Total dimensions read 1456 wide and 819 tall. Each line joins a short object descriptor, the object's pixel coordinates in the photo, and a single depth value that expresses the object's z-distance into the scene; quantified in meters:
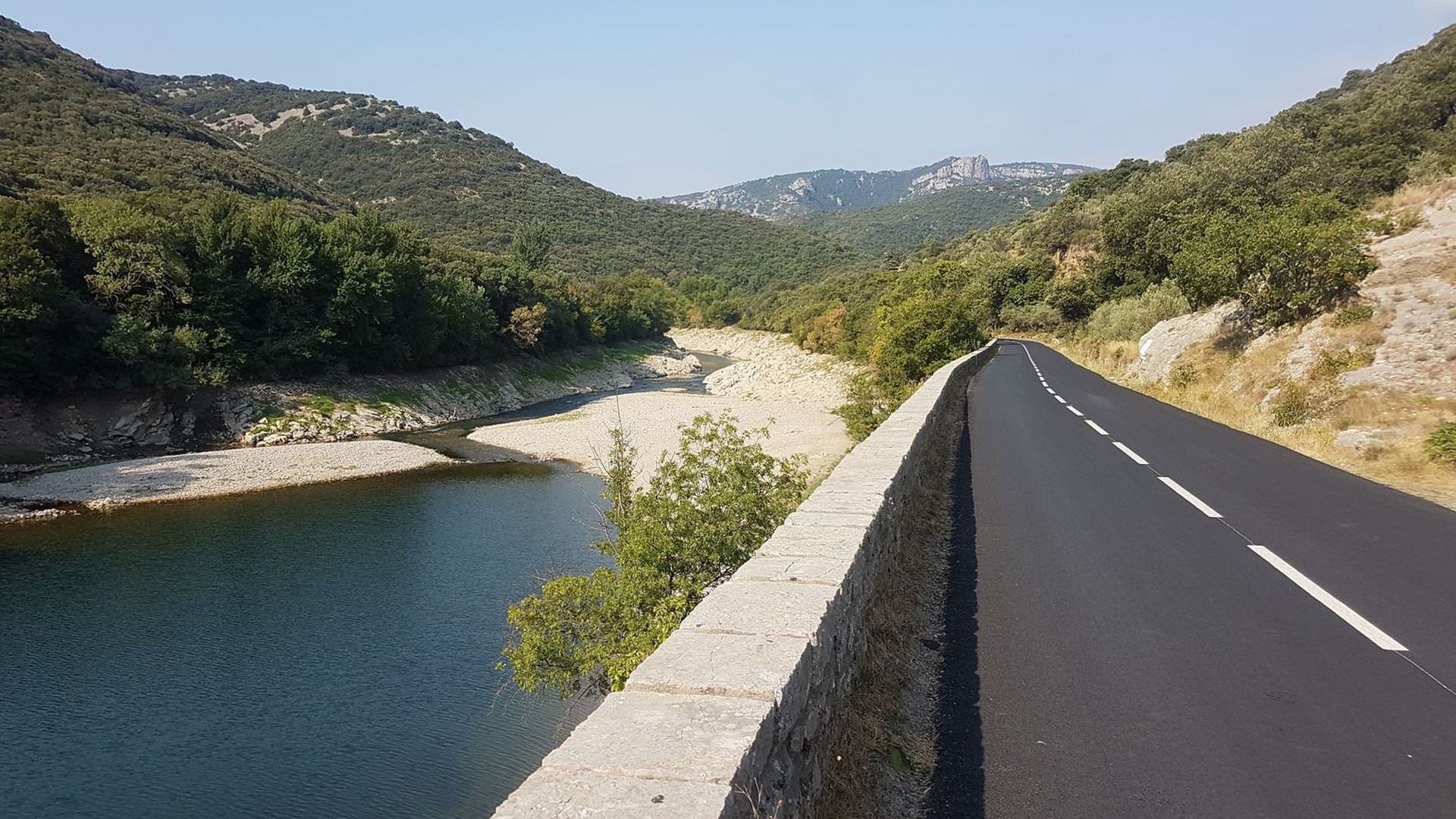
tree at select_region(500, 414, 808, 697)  11.25
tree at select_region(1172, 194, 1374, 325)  18.92
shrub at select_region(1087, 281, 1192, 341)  37.12
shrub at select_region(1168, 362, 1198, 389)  22.39
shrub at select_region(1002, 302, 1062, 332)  69.00
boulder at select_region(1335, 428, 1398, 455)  12.61
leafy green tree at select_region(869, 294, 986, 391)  36.28
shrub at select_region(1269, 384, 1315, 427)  15.31
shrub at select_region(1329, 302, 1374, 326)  17.42
